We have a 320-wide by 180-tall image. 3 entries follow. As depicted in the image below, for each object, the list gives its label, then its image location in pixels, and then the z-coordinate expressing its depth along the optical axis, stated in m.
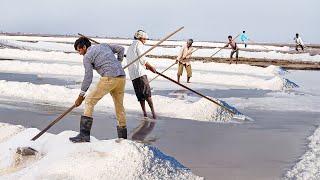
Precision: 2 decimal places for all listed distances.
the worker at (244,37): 32.54
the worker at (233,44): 23.66
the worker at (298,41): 36.52
